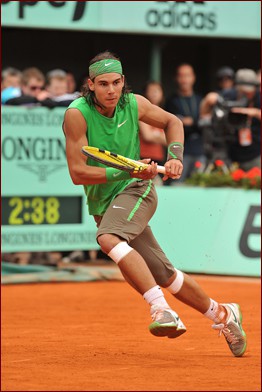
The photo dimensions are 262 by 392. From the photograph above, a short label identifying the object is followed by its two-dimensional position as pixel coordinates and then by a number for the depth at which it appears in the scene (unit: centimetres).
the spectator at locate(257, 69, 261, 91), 1399
